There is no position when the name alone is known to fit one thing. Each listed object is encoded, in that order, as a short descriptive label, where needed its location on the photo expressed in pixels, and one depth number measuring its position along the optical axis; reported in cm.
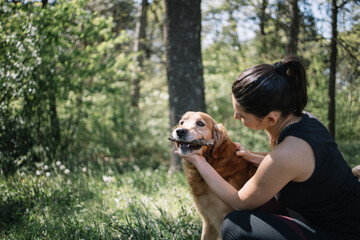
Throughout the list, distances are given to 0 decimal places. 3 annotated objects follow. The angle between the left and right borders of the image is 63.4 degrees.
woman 165
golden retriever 228
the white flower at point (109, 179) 398
